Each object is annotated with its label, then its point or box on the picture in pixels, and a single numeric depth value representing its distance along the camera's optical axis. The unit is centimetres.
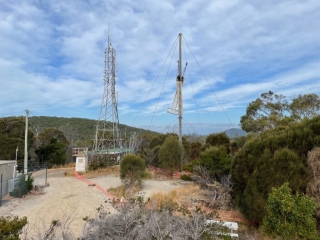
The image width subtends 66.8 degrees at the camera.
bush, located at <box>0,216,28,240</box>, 361
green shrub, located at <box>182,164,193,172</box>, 1795
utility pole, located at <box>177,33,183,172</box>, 1676
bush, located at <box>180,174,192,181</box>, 1523
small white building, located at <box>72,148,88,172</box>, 1914
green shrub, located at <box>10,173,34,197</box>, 1138
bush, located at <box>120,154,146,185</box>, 1235
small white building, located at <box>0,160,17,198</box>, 1138
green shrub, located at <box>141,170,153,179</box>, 1310
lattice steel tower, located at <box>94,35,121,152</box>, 2106
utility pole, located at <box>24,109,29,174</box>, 1385
